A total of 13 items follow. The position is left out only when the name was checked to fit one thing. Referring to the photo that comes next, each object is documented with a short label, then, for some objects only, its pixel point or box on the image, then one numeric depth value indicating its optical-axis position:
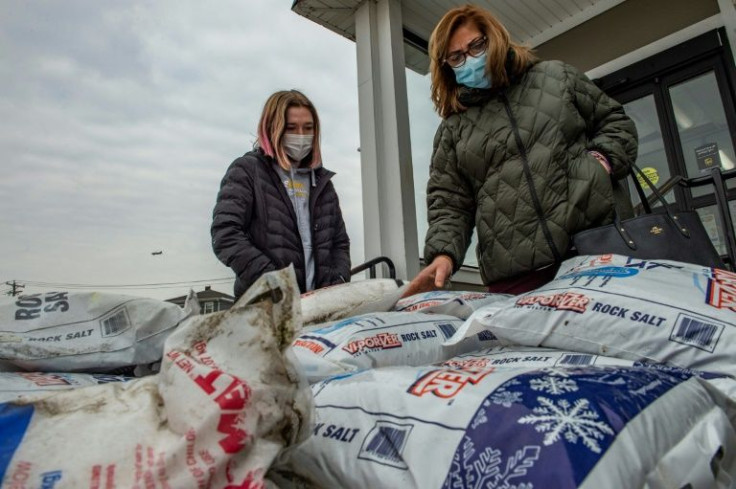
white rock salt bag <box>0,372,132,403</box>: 0.58
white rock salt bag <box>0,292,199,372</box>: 0.72
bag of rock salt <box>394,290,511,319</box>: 1.13
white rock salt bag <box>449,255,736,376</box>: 0.69
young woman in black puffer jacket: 1.58
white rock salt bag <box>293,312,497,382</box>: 0.79
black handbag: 1.00
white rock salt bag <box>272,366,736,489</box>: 0.39
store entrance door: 3.02
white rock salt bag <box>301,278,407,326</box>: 1.12
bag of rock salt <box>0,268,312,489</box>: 0.35
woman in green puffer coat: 1.22
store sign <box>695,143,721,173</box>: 3.09
